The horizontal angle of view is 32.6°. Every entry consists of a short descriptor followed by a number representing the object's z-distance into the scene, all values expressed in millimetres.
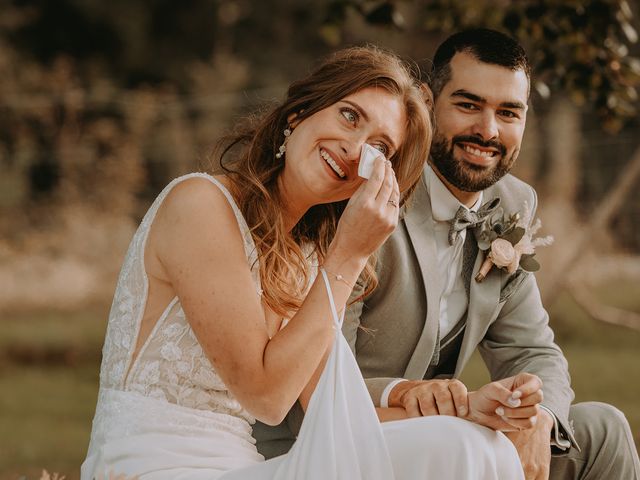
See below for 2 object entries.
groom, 3471
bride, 2625
